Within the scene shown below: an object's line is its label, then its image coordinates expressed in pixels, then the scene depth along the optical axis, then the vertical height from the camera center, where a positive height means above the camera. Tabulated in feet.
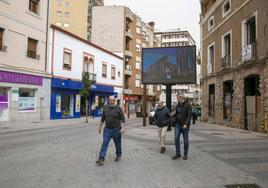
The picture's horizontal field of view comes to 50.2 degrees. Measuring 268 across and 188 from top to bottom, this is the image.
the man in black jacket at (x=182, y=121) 24.82 -1.33
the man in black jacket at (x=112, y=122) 22.82 -1.38
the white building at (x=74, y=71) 80.02 +10.99
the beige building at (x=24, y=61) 61.77 +10.09
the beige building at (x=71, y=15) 176.04 +55.47
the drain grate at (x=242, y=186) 16.65 -4.64
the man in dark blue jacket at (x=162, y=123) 28.17 -1.72
